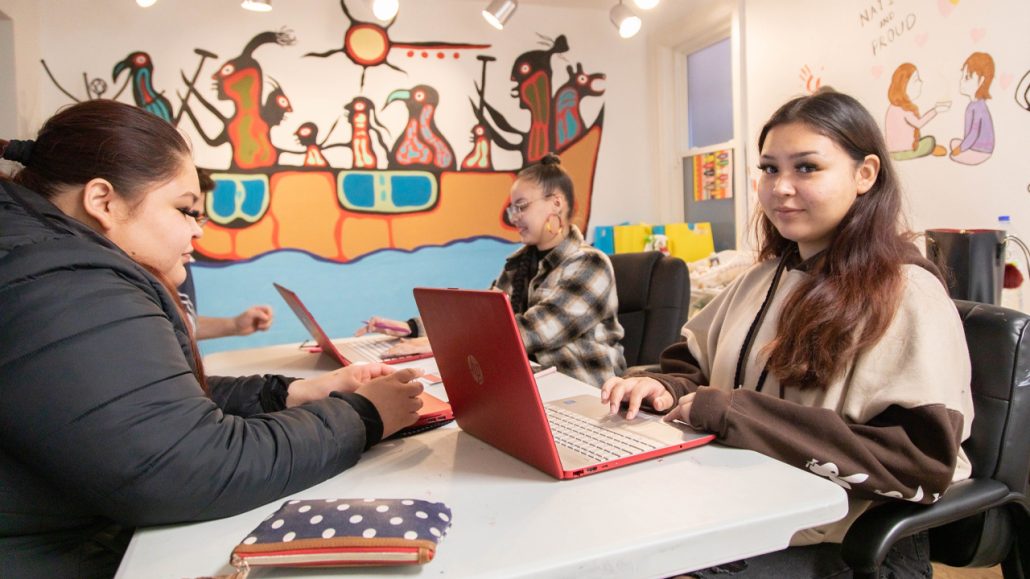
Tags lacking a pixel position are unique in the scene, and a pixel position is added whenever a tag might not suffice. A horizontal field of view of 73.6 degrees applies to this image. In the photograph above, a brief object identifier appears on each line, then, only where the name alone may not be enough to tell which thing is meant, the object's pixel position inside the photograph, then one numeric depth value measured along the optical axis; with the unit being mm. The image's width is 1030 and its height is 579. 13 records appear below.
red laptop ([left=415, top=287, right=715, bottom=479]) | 834
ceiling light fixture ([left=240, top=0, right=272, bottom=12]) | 2977
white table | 676
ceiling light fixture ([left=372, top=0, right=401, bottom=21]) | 3141
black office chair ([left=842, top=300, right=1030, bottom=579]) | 1068
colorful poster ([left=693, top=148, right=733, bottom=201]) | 3764
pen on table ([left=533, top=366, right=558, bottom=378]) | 1490
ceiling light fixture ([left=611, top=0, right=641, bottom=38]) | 3299
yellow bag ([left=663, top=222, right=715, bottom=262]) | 3832
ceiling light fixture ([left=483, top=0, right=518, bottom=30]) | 3098
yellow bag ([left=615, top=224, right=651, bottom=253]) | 4059
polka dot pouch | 642
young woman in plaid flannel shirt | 2074
